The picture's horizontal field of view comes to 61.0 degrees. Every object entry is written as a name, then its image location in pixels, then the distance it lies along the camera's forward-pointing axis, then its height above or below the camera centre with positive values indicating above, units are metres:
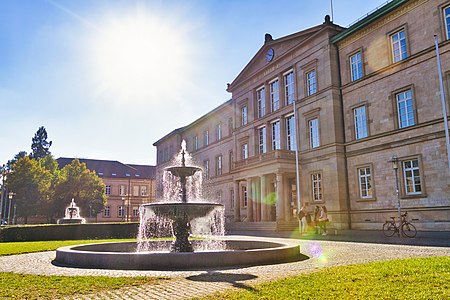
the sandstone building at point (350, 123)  23.61 +6.79
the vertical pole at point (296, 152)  28.64 +4.51
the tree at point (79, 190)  57.41 +3.78
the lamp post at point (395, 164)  21.25 +2.59
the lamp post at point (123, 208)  80.39 +1.21
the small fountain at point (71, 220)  35.50 -0.50
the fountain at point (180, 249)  9.73 -1.14
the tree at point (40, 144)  86.31 +16.05
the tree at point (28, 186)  54.16 +4.12
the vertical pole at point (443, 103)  20.95 +5.72
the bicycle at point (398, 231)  21.38 -1.32
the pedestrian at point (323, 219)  24.23 -0.57
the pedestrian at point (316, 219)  25.06 -0.62
